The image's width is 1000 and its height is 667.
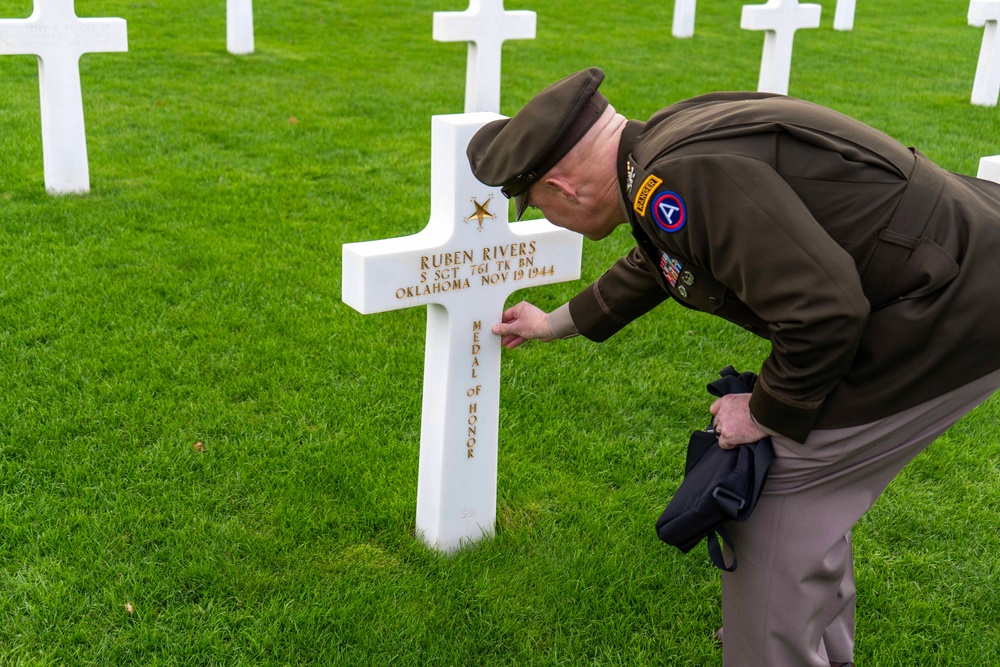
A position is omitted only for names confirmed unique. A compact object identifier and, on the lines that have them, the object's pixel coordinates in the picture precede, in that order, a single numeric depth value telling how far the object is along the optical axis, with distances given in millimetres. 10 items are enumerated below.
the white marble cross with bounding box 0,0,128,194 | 6090
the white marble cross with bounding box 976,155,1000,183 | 3211
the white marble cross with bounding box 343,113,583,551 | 2928
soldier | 1969
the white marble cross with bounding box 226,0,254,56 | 10000
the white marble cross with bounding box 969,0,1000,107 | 9422
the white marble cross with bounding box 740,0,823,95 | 8070
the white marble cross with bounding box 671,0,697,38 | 12742
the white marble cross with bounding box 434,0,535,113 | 6531
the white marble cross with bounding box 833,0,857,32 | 13773
